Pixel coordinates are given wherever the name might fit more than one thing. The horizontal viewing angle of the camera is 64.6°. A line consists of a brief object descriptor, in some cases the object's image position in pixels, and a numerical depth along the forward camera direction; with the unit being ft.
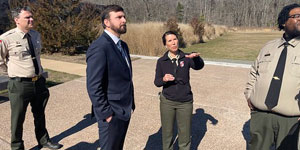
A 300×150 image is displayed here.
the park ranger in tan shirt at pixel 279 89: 7.03
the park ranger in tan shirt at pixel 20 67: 9.34
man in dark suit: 6.63
